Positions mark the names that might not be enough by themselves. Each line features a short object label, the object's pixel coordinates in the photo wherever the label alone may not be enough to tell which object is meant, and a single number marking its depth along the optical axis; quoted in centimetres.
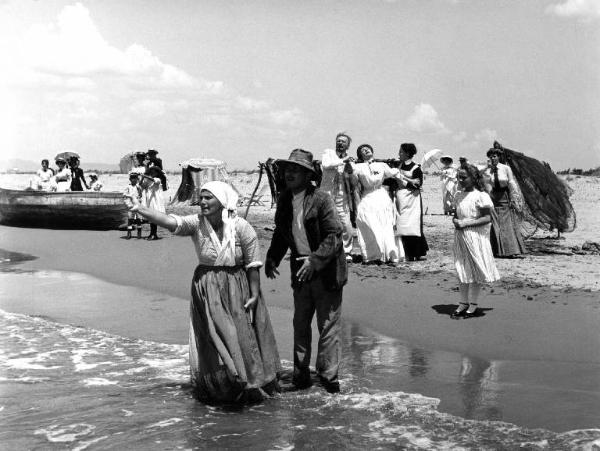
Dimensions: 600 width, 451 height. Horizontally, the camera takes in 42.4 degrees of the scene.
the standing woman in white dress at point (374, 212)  1106
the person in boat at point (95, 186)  2073
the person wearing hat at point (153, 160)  1595
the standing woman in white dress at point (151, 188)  1577
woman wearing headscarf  531
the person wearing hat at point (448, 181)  1548
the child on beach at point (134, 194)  1563
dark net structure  1223
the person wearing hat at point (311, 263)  559
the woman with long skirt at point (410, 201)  1112
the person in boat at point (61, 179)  1950
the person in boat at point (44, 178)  1973
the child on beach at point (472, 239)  778
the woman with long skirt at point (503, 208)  1143
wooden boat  1792
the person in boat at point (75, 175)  1950
